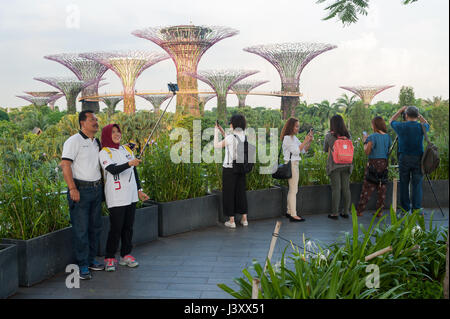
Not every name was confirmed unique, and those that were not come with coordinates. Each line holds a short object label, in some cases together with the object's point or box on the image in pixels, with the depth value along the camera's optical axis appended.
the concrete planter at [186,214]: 5.35
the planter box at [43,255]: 3.68
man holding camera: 5.65
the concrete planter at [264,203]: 6.19
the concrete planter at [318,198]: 6.51
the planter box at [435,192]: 7.11
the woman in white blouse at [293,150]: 5.75
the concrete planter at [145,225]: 4.98
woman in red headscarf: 3.88
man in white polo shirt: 3.71
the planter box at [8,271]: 3.38
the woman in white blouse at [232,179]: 5.45
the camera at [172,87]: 4.45
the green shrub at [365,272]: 2.44
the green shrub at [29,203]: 3.76
